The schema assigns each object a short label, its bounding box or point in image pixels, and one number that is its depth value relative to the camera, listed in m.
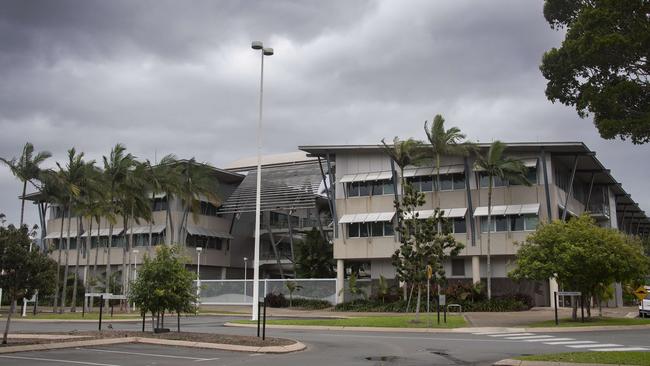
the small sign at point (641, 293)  30.08
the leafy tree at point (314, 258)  53.50
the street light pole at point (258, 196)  29.56
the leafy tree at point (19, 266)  16.94
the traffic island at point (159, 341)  17.38
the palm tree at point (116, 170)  46.88
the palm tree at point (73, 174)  45.56
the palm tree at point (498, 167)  42.16
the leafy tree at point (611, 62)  14.91
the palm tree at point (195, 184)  54.56
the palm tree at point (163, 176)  50.69
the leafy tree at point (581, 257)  28.50
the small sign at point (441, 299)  28.01
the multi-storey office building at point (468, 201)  45.28
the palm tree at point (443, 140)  43.59
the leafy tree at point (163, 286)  21.20
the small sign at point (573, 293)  28.12
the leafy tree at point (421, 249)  29.67
